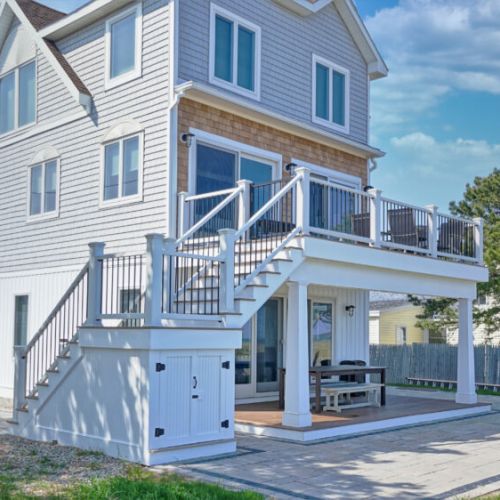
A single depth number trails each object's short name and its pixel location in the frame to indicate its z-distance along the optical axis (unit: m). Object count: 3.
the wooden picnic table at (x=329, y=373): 12.58
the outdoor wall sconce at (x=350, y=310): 16.81
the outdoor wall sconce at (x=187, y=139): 13.02
